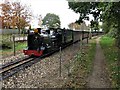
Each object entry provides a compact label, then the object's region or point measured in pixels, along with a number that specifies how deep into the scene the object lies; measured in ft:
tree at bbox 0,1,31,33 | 62.42
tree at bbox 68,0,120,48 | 40.12
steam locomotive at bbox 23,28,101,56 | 27.48
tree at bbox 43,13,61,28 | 141.44
